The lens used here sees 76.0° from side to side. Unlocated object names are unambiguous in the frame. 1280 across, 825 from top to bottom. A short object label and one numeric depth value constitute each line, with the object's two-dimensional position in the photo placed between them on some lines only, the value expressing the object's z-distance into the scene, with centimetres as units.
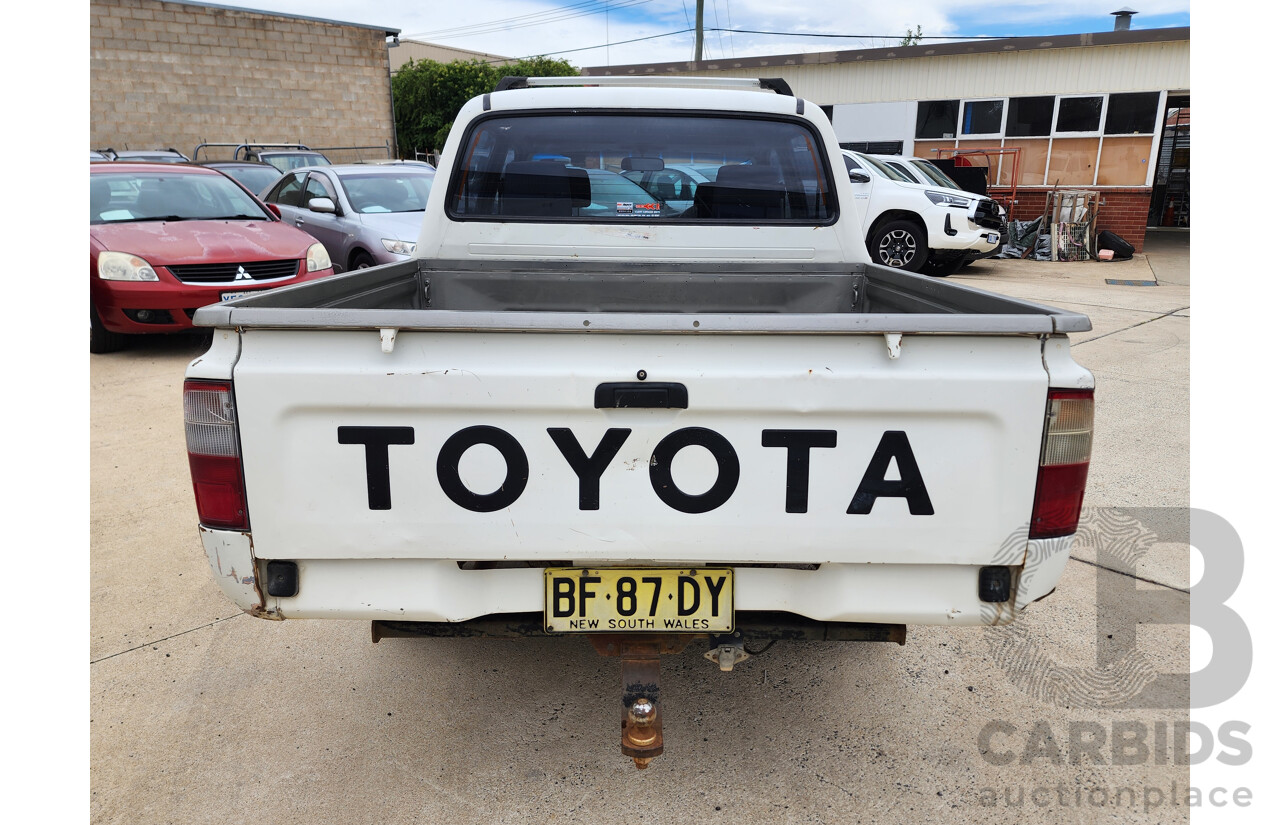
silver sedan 814
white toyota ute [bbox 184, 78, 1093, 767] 187
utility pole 2692
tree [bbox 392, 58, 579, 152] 2856
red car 668
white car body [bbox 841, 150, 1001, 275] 1184
